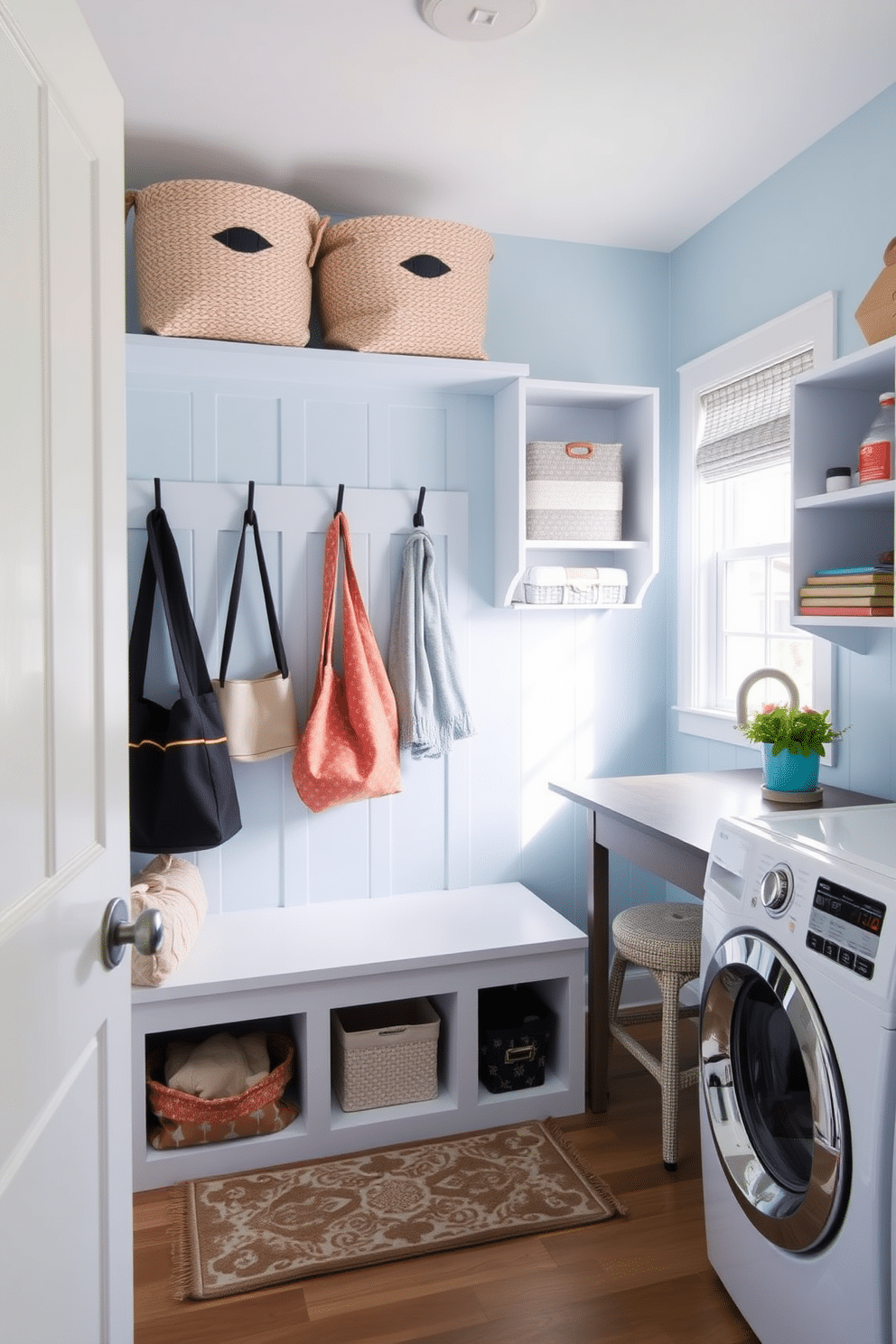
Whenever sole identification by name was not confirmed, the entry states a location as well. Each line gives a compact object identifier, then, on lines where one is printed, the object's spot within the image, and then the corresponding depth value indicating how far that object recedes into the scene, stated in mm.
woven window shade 2549
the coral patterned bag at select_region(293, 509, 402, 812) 2600
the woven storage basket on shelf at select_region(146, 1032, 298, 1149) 2197
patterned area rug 1927
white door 826
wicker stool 2209
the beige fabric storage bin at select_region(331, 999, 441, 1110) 2352
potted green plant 2201
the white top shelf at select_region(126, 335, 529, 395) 2396
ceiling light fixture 1796
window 2535
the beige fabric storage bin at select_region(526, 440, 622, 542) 2738
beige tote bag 2564
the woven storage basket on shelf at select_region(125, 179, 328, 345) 2311
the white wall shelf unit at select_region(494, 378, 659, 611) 2723
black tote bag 2404
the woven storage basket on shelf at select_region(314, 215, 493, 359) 2463
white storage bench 2207
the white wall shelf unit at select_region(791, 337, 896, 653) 2146
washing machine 1303
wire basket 2773
